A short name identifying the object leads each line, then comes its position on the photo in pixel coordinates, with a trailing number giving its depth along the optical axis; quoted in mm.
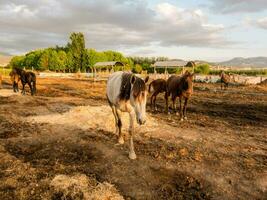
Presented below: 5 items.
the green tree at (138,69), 73662
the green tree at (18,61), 121188
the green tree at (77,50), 86000
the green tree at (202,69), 89812
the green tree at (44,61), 92544
